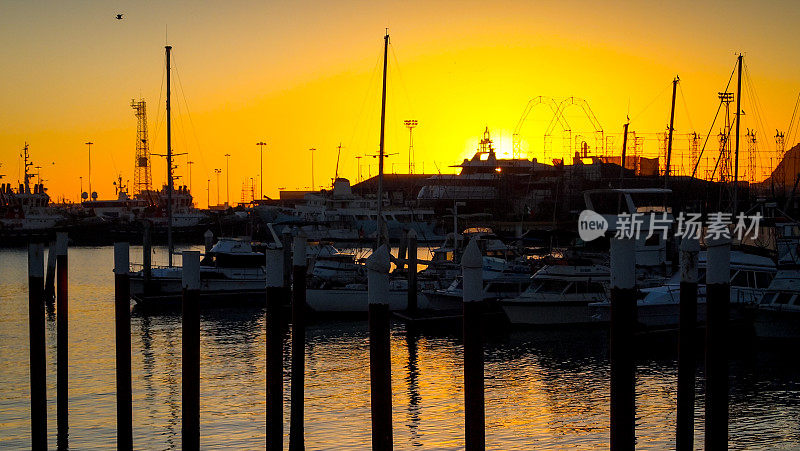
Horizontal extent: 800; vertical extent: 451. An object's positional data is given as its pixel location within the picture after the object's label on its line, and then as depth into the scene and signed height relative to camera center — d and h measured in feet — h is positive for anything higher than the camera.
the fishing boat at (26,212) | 407.03 +6.78
